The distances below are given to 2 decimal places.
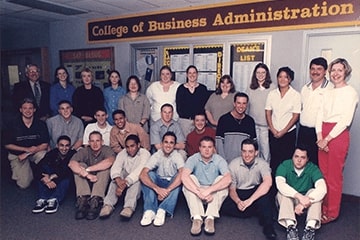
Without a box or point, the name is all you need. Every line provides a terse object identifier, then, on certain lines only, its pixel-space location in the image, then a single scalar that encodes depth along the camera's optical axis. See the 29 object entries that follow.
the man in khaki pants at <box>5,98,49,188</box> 3.80
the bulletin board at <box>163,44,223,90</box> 4.20
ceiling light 4.25
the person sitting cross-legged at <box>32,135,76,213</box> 3.32
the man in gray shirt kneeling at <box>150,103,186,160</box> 3.59
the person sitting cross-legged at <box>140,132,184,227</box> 3.01
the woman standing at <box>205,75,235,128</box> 3.57
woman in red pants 2.84
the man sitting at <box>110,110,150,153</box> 3.70
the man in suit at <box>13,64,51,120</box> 4.32
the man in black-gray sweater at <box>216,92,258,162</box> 3.25
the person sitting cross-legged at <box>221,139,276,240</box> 2.92
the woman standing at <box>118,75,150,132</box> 3.93
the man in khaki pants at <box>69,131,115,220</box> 3.15
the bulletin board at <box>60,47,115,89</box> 5.14
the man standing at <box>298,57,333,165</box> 3.04
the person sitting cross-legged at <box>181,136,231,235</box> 2.87
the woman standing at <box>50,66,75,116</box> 4.25
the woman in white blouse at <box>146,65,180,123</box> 3.90
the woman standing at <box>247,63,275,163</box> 3.42
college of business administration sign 3.32
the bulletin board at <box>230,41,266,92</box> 3.85
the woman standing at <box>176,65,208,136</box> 3.76
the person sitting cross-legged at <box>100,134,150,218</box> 3.11
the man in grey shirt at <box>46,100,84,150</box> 3.90
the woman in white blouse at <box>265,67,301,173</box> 3.22
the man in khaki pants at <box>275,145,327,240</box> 2.63
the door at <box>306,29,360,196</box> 3.34
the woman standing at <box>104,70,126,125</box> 4.12
